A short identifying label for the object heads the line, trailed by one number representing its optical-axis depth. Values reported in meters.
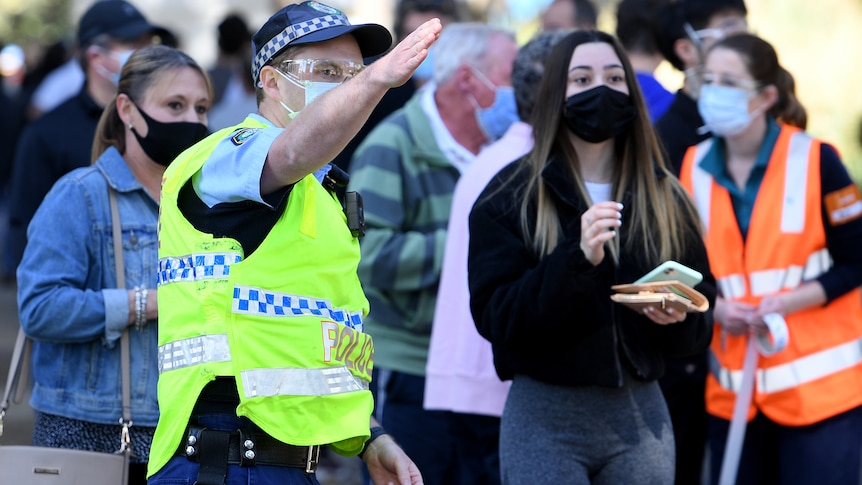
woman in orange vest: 9.47
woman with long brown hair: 7.77
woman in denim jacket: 7.86
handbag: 7.17
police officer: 5.68
